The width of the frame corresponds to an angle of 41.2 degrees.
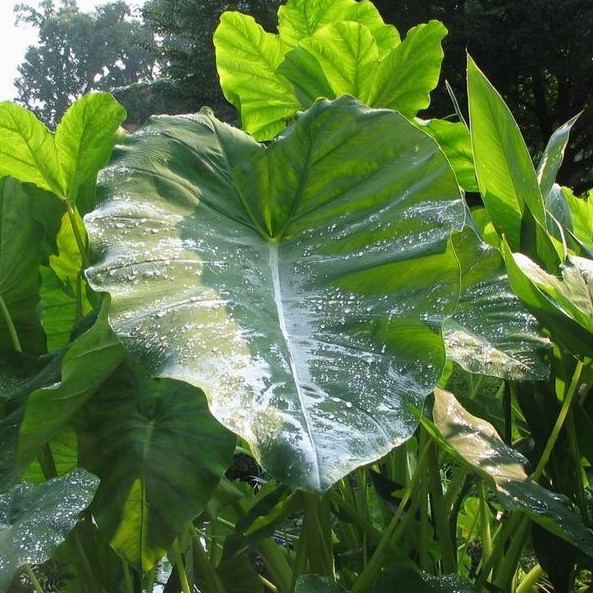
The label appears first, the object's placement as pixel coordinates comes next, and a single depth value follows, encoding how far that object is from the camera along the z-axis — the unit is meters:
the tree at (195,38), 10.52
